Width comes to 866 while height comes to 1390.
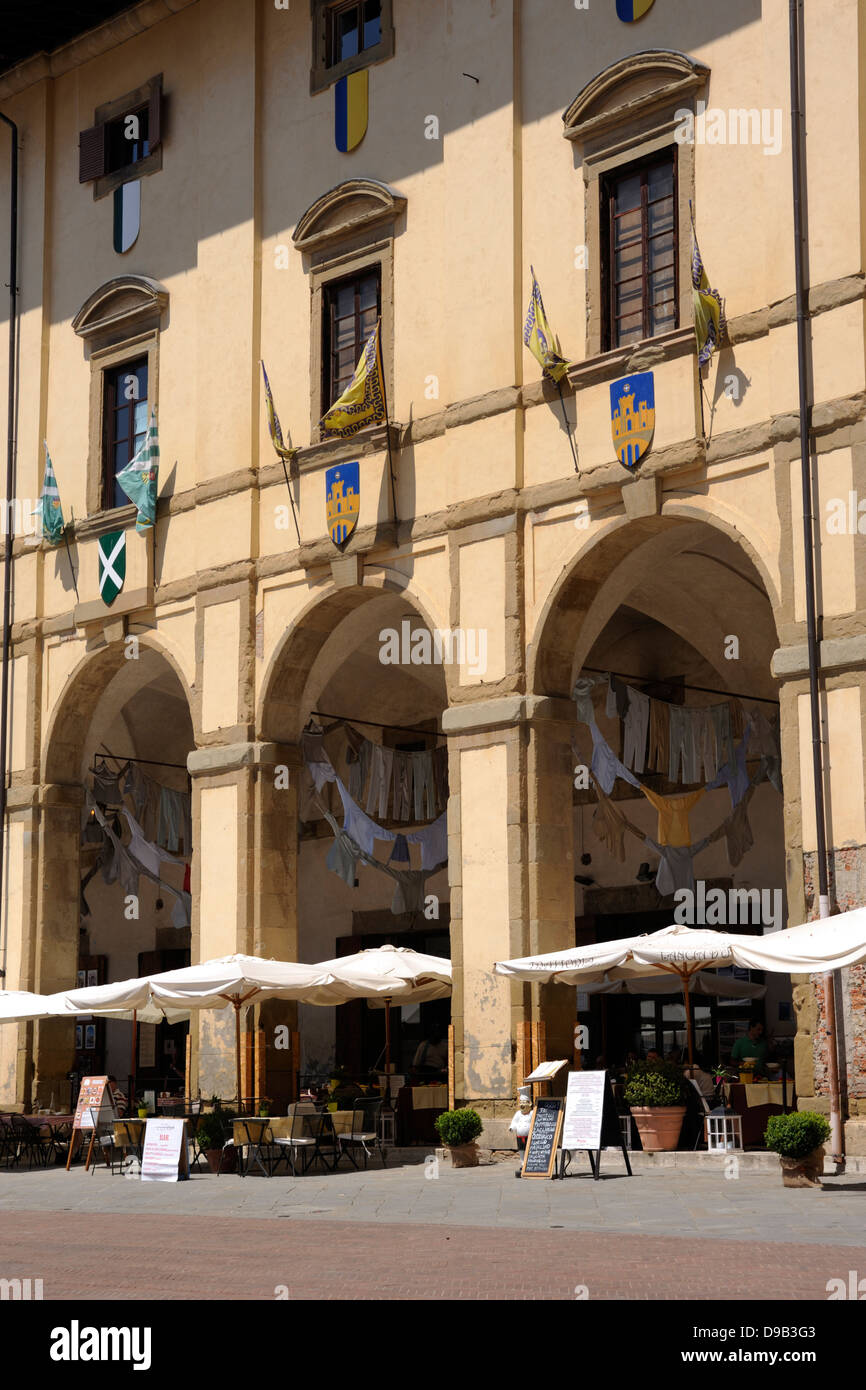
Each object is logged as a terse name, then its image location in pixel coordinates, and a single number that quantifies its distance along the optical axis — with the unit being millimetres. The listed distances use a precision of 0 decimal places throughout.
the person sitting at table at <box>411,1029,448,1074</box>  26938
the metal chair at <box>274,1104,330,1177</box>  19656
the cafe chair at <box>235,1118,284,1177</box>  19906
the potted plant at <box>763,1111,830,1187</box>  15812
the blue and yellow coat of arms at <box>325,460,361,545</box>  23859
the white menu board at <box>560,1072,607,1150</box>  17297
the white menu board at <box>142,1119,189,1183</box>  19609
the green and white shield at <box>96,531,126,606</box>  27266
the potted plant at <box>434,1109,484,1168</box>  19266
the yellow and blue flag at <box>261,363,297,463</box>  24609
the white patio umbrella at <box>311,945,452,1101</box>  21344
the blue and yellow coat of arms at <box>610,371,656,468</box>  20750
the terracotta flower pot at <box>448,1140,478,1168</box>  19594
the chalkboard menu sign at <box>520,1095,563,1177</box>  17891
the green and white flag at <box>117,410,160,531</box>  26578
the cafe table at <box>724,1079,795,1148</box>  19984
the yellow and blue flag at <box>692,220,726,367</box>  19844
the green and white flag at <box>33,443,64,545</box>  28188
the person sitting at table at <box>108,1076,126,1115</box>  24066
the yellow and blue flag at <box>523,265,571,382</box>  21469
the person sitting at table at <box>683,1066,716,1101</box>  19953
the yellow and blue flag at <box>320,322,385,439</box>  23625
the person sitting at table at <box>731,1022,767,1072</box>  23094
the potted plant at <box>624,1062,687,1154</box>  19188
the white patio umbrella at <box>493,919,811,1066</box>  18359
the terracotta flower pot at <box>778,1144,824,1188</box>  15930
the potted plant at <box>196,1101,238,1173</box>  20469
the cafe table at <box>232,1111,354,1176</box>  19891
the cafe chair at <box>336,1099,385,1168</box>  20281
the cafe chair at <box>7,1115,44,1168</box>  23312
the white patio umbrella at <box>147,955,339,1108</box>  20266
